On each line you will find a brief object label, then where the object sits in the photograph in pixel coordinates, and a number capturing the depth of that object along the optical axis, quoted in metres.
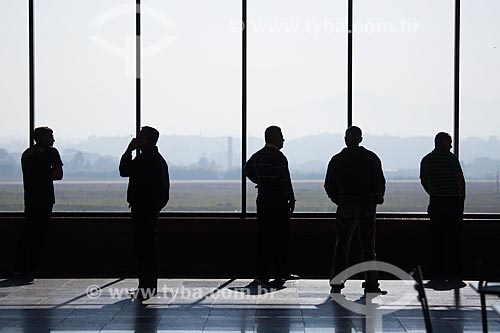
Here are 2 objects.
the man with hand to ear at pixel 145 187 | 16.23
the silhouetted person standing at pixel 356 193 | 16.48
